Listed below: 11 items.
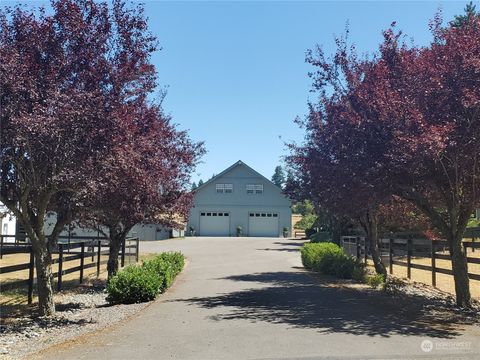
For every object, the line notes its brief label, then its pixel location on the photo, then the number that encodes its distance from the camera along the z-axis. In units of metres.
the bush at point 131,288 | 11.75
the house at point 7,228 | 33.71
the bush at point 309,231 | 52.86
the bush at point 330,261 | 16.95
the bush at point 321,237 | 40.34
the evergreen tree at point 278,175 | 146.01
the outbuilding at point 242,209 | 57.41
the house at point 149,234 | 51.34
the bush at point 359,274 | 15.78
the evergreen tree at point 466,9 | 32.30
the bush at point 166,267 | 13.67
